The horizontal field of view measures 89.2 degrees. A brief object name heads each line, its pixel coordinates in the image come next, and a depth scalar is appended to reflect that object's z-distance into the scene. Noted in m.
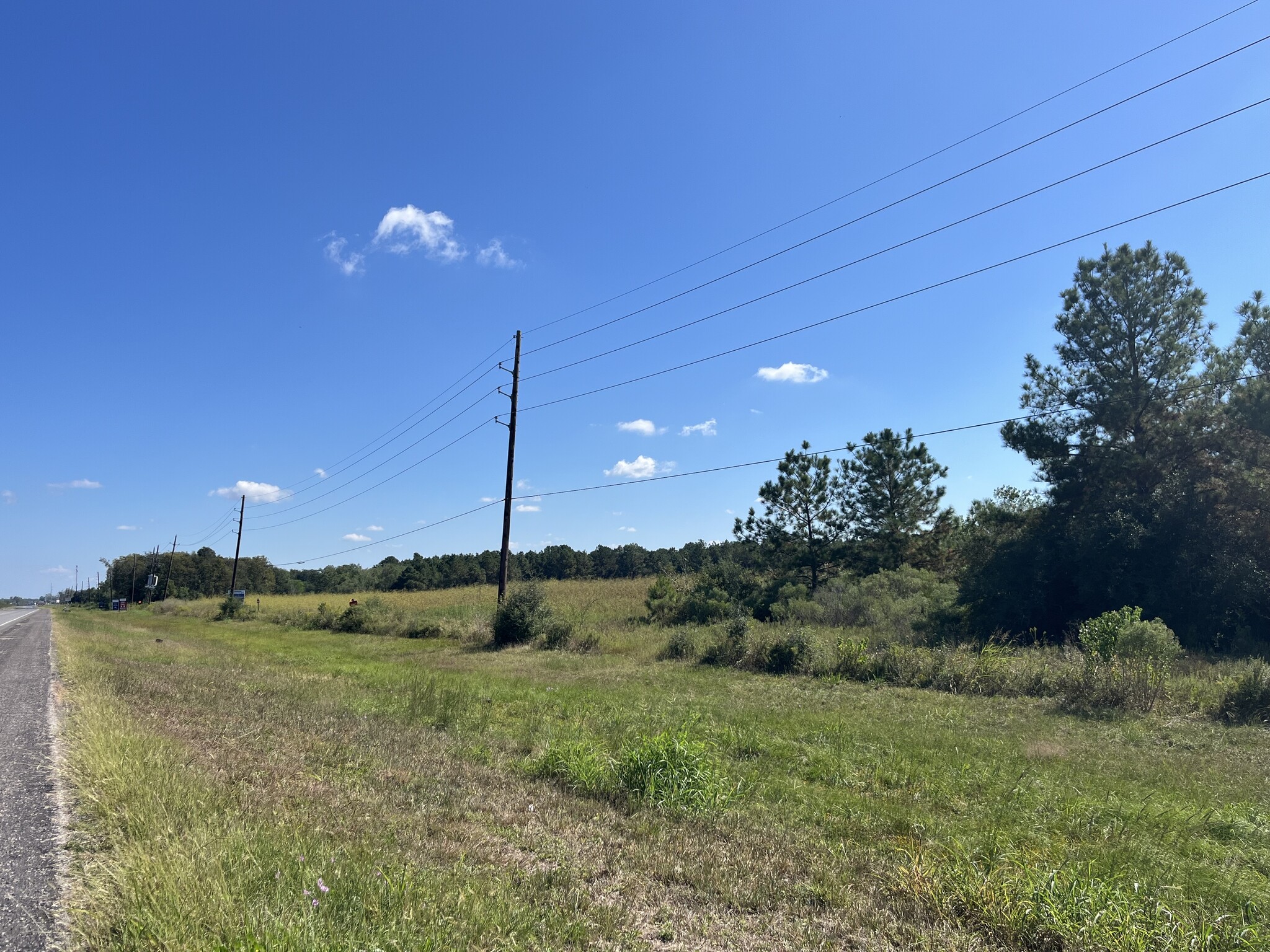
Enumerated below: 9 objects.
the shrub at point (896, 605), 23.70
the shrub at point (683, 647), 21.02
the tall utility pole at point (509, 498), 26.47
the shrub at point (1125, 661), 12.38
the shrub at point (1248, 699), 11.36
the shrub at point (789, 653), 17.77
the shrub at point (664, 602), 32.25
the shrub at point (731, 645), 19.47
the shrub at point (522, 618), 25.20
